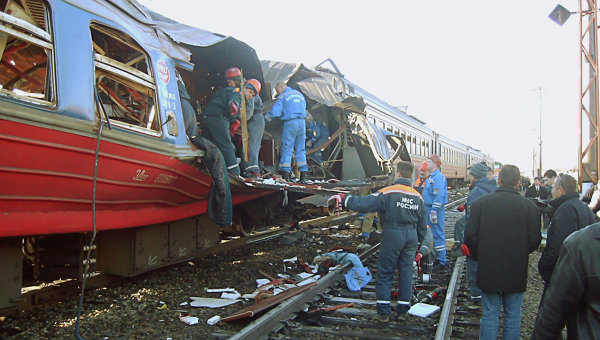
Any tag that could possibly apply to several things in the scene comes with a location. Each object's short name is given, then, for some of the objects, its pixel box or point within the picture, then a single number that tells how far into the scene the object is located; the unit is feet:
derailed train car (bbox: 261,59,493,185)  27.84
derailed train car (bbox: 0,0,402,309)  10.48
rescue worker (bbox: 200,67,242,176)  19.16
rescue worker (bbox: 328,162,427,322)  14.39
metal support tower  32.60
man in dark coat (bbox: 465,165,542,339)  10.93
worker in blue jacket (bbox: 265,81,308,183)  24.41
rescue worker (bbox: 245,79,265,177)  21.68
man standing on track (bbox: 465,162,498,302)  15.99
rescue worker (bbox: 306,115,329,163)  31.19
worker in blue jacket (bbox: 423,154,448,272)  20.66
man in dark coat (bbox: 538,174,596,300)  10.38
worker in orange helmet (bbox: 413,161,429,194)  22.20
